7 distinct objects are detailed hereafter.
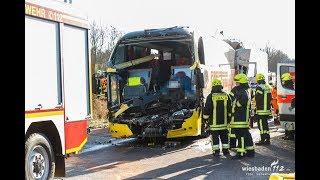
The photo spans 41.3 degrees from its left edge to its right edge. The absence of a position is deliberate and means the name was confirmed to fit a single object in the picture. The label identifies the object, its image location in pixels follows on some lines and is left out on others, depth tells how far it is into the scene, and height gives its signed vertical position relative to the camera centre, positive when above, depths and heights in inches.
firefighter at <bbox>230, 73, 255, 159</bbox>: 303.7 -28.6
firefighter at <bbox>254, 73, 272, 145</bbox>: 351.9 -23.3
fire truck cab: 198.4 -1.6
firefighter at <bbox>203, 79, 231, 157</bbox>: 310.8 -24.5
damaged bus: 362.0 -2.1
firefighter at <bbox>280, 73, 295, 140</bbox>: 359.3 -0.9
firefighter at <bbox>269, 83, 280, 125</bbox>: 519.2 -36.2
